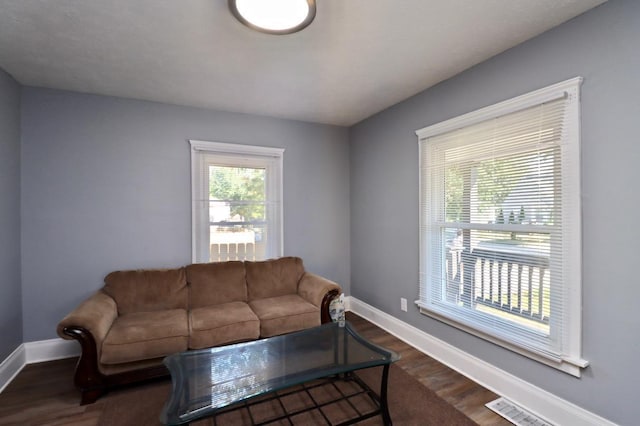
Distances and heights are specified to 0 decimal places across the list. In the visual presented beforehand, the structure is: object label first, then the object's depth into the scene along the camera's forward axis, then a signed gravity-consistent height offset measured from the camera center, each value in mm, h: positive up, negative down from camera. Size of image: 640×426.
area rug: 1906 -1359
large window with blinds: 1838 -94
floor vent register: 1888 -1363
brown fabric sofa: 2123 -898
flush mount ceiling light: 1574 +1123
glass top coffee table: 1515 -964
